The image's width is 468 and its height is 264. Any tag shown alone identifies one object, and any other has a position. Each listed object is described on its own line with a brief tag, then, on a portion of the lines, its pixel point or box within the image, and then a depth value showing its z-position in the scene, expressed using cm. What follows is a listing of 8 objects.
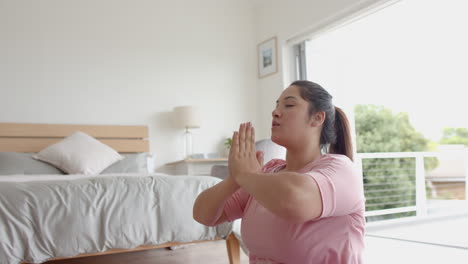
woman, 94
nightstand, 462
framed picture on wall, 515
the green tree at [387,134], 1002
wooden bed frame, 418
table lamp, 475
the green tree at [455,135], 917
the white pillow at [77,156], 387
